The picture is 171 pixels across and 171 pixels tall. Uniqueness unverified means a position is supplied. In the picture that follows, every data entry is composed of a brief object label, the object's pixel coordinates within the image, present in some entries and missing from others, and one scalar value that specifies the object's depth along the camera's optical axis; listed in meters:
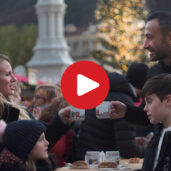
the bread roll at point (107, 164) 5.16
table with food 5.15
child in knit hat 3.79
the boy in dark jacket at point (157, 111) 4.46
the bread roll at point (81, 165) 5.19
